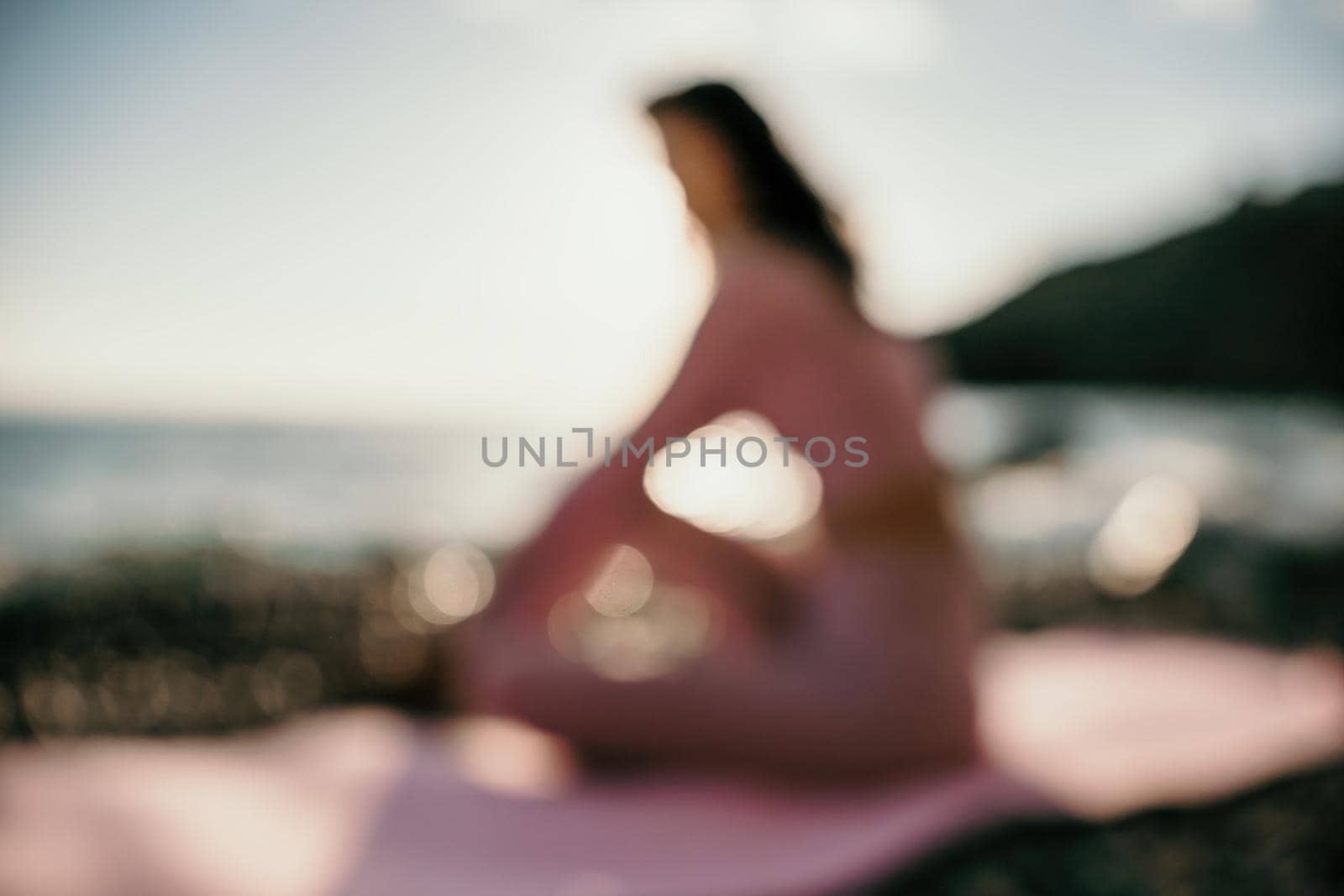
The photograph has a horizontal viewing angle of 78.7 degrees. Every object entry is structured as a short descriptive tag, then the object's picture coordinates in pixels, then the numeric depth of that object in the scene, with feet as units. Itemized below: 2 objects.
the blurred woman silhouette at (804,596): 4.75
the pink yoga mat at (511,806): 4.01
